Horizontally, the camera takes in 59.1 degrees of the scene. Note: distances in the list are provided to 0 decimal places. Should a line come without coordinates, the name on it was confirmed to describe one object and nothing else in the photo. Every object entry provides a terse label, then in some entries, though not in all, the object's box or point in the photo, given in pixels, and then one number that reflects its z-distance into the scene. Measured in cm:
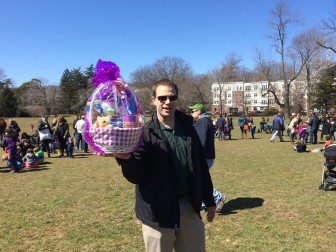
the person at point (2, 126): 1503
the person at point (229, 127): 1960
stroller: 645
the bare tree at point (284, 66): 3803
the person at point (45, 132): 1275
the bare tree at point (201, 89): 6084
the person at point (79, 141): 1348
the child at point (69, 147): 1291
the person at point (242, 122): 1994
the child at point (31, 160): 1061
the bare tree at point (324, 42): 2946
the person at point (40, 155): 1128
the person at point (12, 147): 988
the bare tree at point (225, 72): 6031
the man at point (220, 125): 1855
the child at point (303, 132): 1590
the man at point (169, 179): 221
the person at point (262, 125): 2353
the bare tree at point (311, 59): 3803
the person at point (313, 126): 1543
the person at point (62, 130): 1264
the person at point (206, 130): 492
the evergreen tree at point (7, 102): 5825
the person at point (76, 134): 1416
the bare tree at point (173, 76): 5778
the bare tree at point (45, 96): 6588
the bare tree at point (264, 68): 4341
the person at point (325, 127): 1748
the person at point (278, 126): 1670
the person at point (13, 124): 1386
